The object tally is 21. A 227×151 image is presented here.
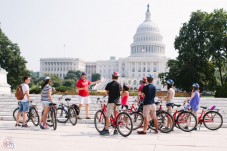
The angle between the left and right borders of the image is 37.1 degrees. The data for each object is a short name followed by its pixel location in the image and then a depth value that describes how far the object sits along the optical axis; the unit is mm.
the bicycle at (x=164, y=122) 10609
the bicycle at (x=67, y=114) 12273
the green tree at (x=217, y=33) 41906
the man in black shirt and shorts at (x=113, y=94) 9969
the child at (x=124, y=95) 12395
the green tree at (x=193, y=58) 43438
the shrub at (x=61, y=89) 32531
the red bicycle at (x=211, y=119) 11695
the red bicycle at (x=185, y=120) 11062
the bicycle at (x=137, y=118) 10656
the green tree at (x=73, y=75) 117738
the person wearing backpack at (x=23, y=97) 11430
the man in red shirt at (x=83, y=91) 13367
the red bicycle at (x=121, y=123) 9641
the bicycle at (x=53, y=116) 10655
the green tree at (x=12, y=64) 47281
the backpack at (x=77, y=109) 12767
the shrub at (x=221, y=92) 26961
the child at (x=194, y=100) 11867
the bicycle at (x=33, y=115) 12186
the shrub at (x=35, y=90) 28106
